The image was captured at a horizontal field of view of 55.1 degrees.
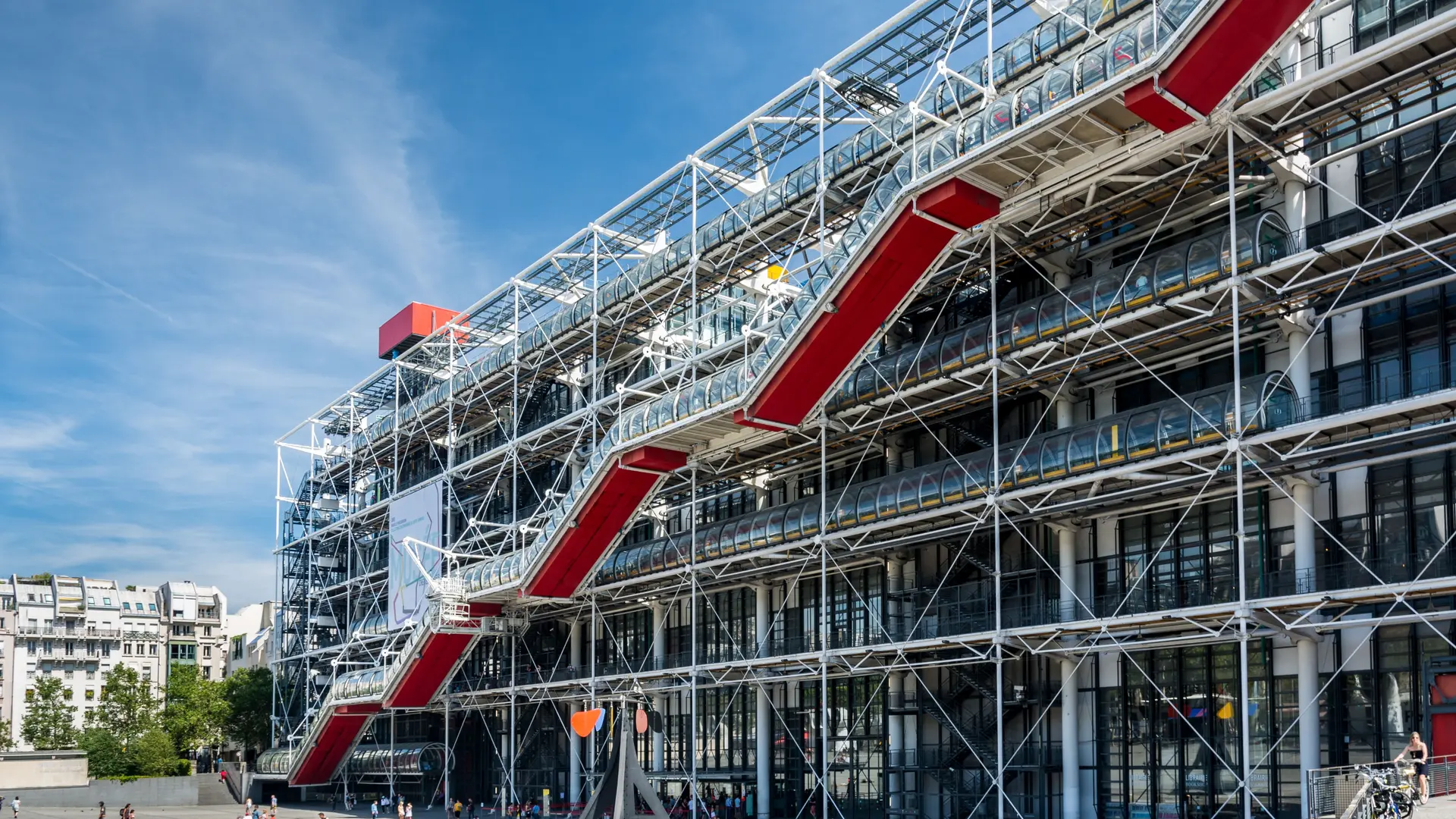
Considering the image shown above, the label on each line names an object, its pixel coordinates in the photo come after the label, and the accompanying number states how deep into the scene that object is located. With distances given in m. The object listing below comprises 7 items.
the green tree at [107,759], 53.91
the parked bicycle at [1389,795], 14.84
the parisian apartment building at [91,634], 86.06
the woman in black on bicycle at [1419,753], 15.61
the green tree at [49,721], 66.94
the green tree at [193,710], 60.38
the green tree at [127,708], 59.38
